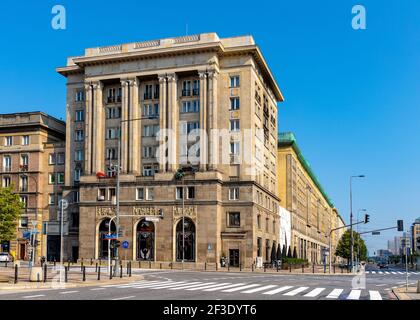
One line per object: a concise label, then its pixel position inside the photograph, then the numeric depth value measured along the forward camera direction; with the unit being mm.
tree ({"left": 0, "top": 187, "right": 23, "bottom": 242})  60750
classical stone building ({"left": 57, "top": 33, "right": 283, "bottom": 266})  73375
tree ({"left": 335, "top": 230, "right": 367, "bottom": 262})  128800
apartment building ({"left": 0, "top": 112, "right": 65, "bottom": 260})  85375
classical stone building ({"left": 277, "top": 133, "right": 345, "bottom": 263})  110144
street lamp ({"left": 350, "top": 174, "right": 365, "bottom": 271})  72656
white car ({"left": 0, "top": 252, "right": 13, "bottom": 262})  74562
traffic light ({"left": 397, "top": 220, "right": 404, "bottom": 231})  51750
